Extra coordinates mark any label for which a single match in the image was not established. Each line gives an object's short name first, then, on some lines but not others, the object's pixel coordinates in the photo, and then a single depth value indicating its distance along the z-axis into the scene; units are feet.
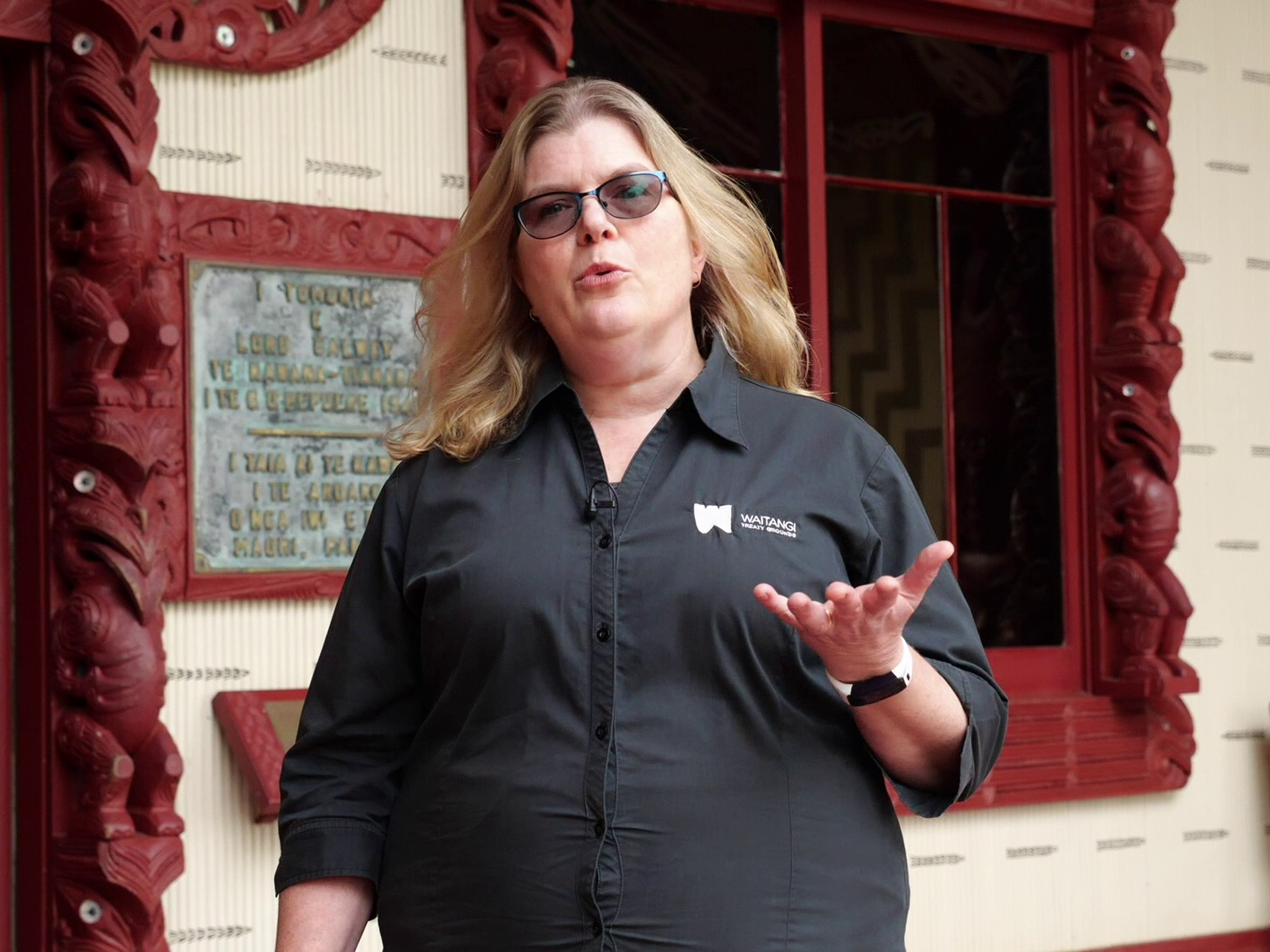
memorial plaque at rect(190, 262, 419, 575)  14.19
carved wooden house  13.47
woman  6.35
